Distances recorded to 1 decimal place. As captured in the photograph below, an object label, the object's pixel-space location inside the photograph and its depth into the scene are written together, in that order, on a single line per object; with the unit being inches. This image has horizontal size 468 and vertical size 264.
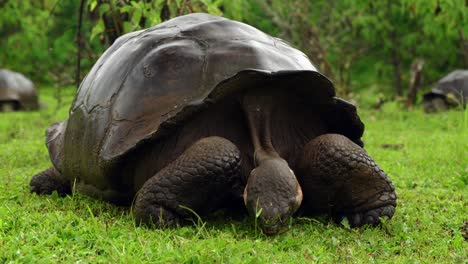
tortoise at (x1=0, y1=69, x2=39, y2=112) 806.5
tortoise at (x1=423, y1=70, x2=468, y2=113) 696.4
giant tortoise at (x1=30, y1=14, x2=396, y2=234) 205.9
